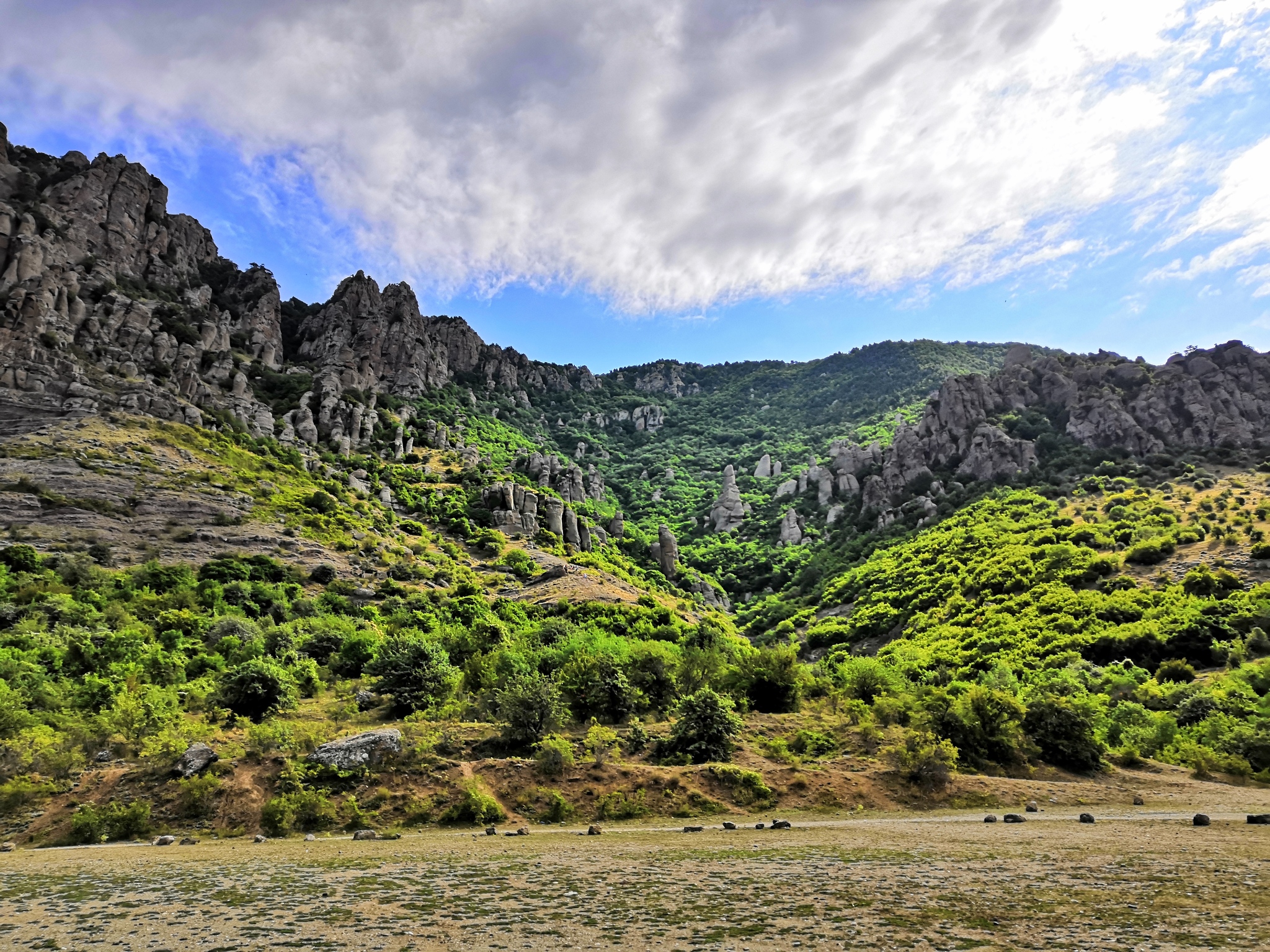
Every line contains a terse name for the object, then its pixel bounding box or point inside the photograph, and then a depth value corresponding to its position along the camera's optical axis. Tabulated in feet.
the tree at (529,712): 90.12
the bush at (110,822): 68.08
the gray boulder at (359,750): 79.36
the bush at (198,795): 72.69
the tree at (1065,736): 94.68
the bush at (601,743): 86.89
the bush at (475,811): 75.00
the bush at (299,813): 70.79
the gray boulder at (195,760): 76.59
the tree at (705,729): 89.97
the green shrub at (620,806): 76.79
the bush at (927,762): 84.23
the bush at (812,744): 96.43
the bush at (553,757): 82.28
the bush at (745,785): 81.05
